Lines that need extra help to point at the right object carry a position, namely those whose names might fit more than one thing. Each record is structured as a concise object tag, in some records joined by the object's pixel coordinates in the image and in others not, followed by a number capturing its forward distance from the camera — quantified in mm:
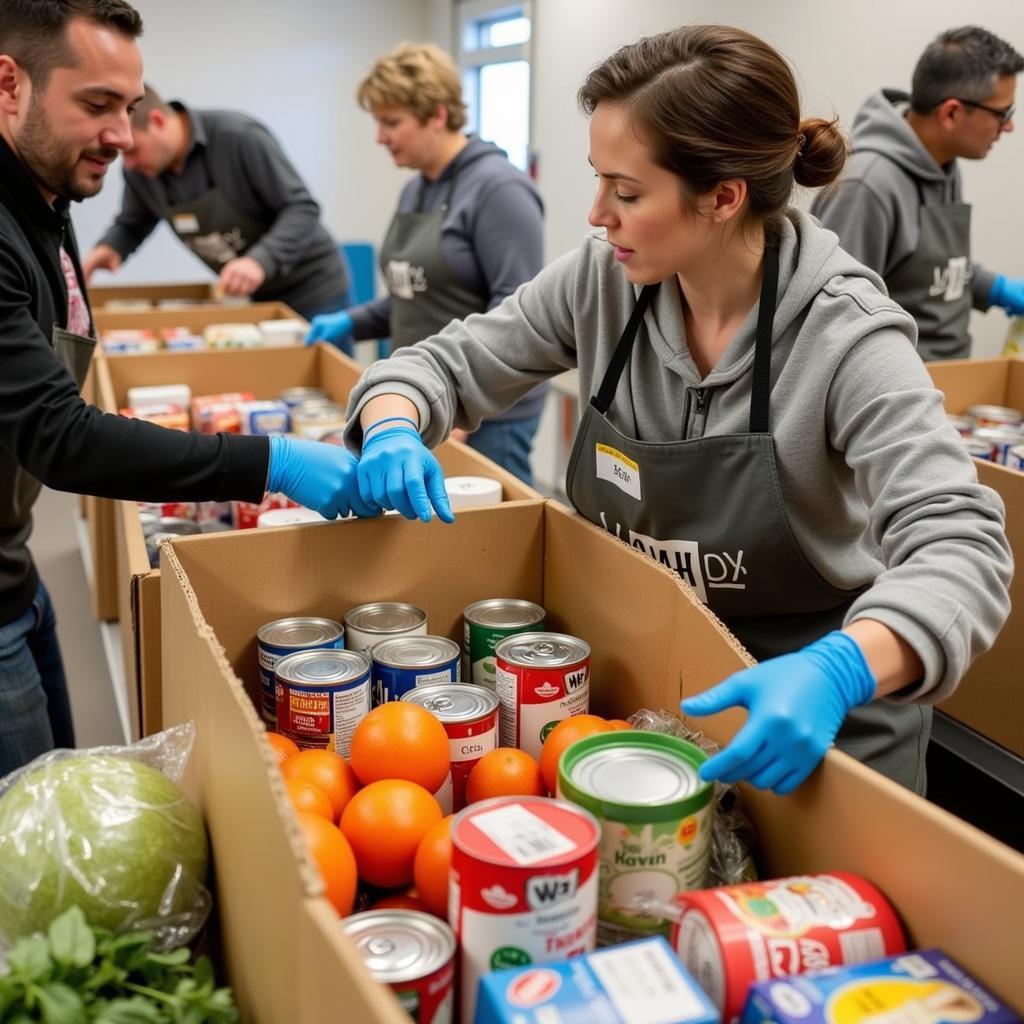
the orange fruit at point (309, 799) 1031
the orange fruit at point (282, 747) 1158
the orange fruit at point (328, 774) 1106
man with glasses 2771
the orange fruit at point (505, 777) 1109
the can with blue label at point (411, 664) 1277
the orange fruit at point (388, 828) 993
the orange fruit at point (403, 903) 965
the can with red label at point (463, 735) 1158
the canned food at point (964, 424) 2641
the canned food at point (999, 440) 2434
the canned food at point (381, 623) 1404
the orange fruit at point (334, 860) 921
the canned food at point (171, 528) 1903
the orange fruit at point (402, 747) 1087
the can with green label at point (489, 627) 1391
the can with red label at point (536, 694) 1231
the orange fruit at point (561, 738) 1121
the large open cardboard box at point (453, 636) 765
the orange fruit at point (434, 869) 920
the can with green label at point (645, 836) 876
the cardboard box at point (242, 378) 1863
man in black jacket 1481
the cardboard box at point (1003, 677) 2203
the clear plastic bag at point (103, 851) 904
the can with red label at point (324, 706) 1220
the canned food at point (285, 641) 1324
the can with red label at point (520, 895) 757
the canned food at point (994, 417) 2715
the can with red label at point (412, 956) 771
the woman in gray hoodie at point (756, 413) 1055
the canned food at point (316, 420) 2463
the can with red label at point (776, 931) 760
